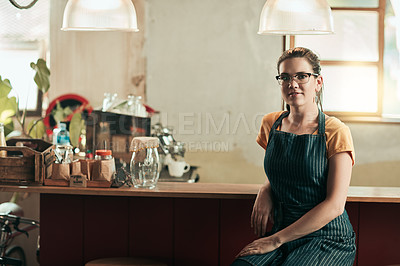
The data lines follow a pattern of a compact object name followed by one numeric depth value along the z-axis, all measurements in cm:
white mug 430
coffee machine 425
